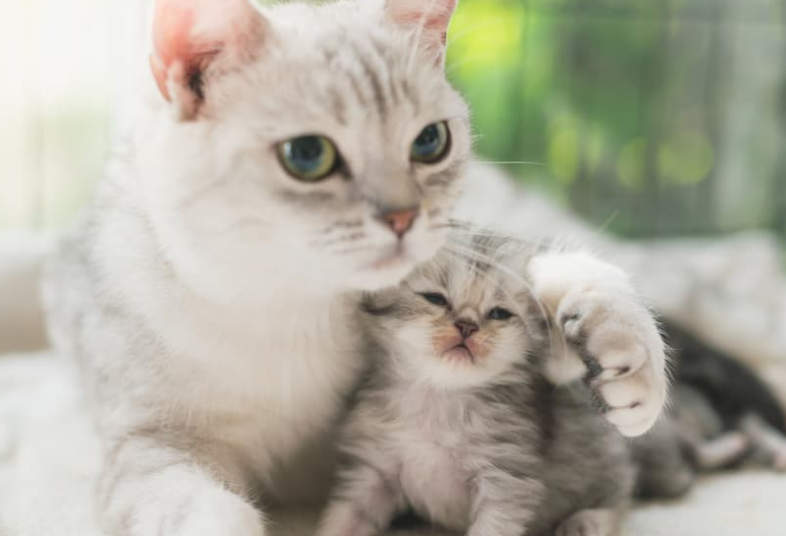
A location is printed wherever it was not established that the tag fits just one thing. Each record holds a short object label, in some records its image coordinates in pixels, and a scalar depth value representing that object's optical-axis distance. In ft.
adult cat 1.60
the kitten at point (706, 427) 1.91
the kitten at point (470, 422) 1.70
